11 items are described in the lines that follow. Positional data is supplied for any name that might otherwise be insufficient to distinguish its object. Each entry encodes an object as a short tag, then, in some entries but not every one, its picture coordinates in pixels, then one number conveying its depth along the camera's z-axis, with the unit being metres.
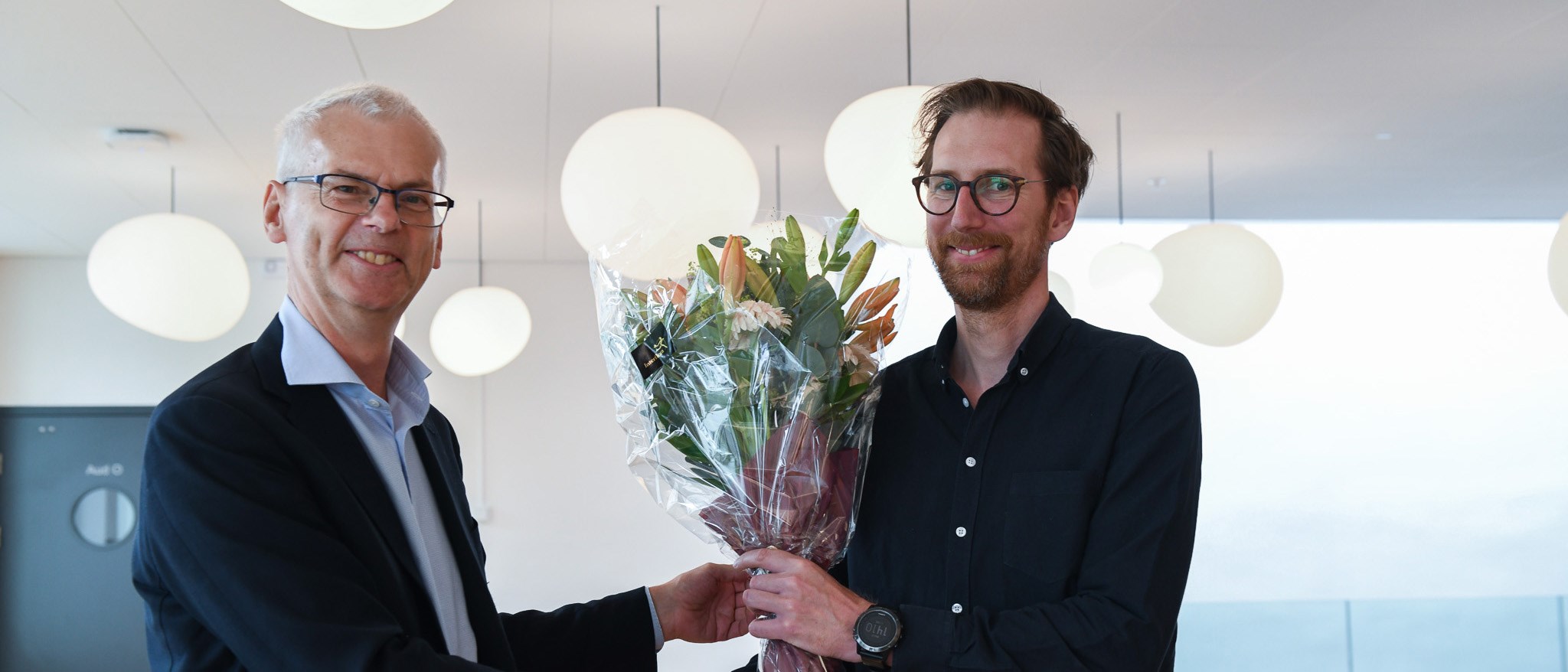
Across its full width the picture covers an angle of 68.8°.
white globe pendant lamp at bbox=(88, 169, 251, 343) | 3.94
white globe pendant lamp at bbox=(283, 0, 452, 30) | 1.66
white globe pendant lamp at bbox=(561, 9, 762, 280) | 3.00
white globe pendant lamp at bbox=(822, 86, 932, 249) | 2.88
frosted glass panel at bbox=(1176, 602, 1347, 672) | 7.38
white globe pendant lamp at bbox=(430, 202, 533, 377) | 6.17
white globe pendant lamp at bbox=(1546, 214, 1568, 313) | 3.97
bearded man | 1.46
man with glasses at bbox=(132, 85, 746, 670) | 1.31
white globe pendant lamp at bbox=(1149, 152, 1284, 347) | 4.54
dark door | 7.73
